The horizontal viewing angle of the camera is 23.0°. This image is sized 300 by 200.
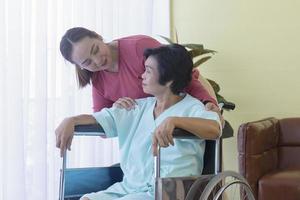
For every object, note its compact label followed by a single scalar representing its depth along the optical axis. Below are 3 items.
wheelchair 2.73
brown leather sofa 3.56
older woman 2.91
